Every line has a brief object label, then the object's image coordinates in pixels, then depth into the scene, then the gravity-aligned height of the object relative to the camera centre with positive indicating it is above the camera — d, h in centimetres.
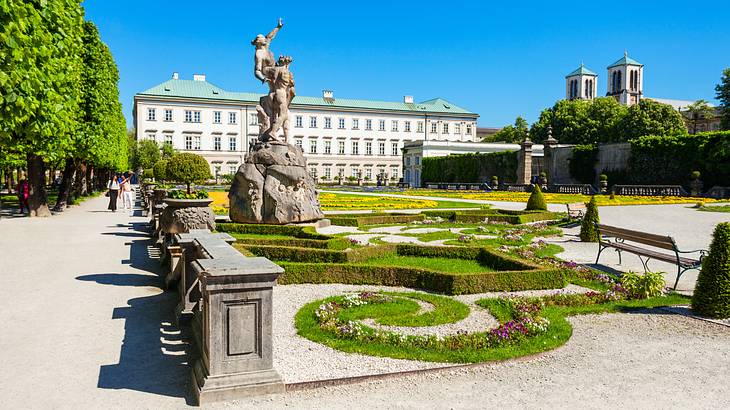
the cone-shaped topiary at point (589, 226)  1225 -104
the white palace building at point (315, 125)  6544 +811
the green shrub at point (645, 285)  694 -140
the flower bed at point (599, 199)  2595 -83
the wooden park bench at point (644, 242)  727 -92
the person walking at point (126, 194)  2266 -61
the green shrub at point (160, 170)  2894 +62
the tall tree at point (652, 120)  4928 +641
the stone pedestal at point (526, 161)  4256 +192
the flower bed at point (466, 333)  477 -155
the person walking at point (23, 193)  1880 -50
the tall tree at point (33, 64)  616 +167
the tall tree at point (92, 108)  1942 +293
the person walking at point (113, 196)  2112 -66
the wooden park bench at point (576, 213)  1646 -100
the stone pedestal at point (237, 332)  379 -116
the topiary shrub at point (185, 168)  2516 +64
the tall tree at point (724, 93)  5044 +941
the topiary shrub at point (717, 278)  588 -109
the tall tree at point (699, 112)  7281 +1075
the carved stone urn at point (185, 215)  970 -66
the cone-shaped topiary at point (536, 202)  1898 -68
